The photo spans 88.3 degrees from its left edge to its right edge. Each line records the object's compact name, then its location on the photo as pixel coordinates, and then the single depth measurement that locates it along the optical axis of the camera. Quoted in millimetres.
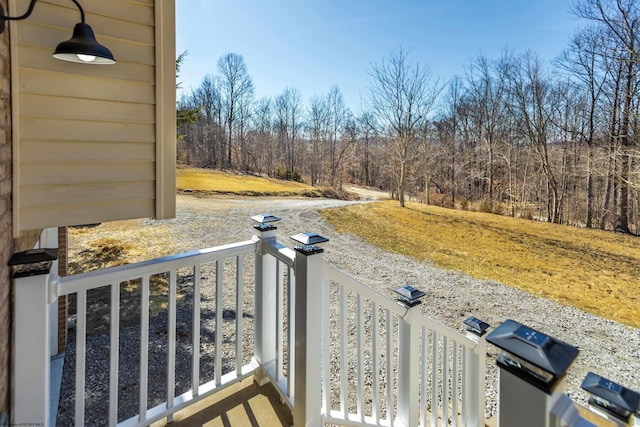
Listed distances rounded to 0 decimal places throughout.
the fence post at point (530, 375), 655
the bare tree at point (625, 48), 9641
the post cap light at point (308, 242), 1530
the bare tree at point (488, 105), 15605
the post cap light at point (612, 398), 854
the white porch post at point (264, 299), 1950
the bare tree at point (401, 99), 12844
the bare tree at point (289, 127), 22922
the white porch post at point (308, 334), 1535
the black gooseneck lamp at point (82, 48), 1387
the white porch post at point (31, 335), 1214
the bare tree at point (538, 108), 13070
